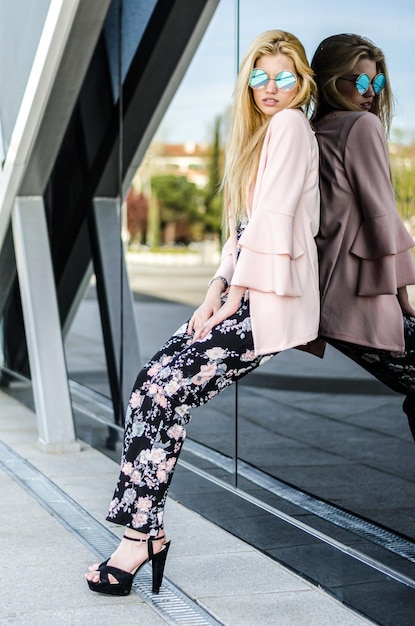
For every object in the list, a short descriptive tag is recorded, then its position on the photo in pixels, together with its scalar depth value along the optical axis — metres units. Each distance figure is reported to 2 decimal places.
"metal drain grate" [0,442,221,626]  3.68
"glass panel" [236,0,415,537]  4.08
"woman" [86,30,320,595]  3.50
